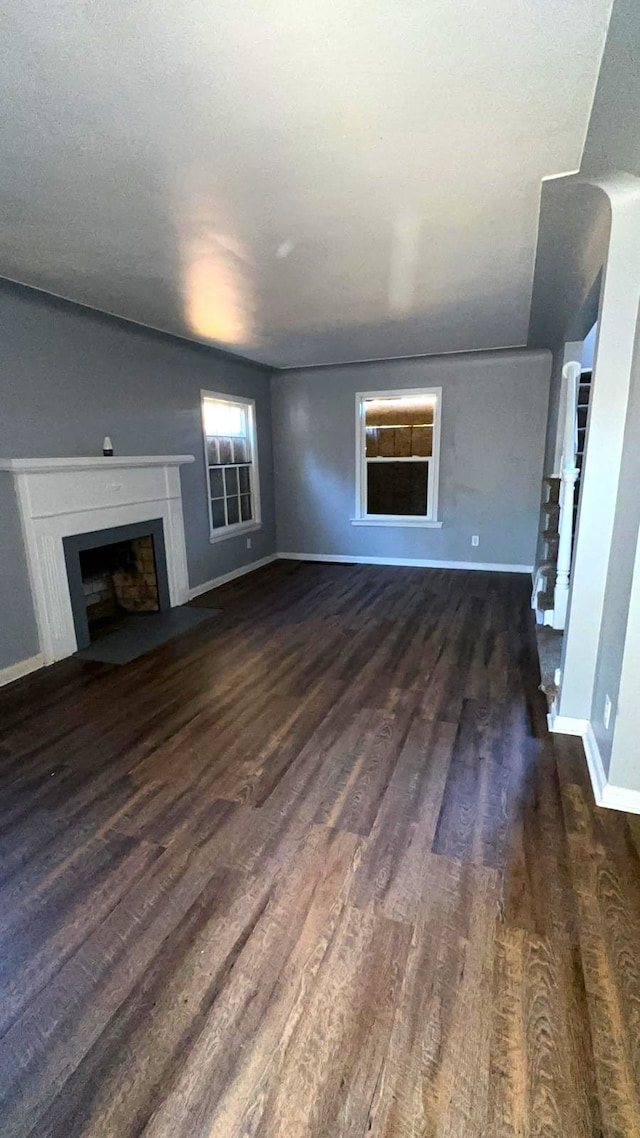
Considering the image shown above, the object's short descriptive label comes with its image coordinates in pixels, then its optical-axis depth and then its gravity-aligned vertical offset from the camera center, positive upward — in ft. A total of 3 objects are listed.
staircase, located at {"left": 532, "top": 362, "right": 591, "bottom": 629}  9.77 -1.30
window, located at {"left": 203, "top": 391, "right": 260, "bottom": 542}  17.99 -0.16
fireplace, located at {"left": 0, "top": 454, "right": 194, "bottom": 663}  11.00 -1.32
